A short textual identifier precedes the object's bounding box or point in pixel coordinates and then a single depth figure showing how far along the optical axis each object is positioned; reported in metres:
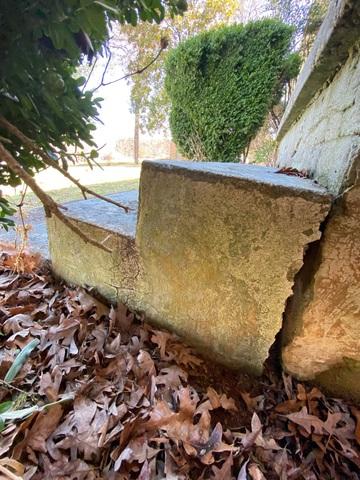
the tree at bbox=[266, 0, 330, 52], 5.40
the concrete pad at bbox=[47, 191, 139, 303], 1.20
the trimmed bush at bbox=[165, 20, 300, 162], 4.00
